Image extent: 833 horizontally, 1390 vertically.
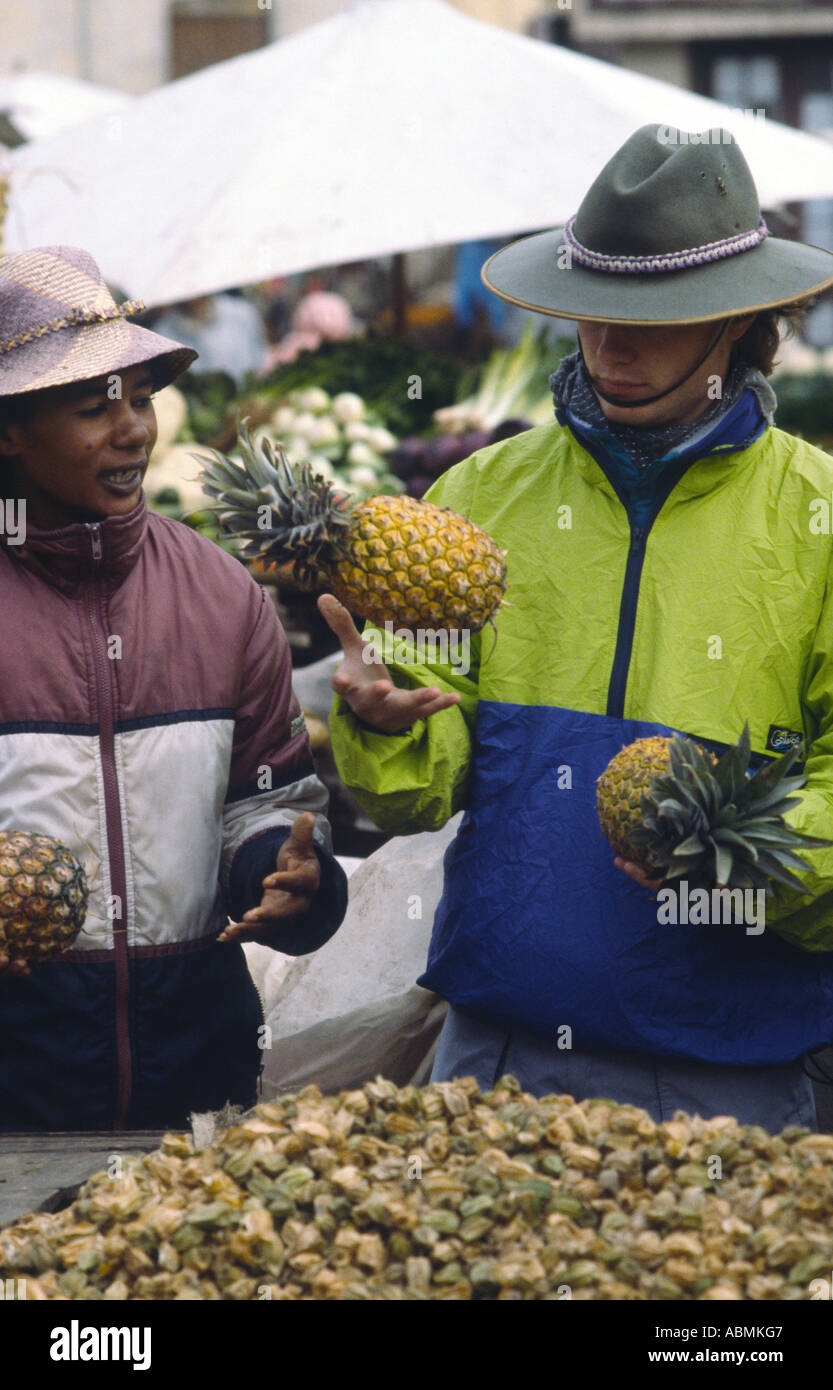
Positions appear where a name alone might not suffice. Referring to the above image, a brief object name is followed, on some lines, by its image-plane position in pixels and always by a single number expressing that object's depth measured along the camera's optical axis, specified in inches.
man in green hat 97.6
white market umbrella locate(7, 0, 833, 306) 211.3
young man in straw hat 100.0
